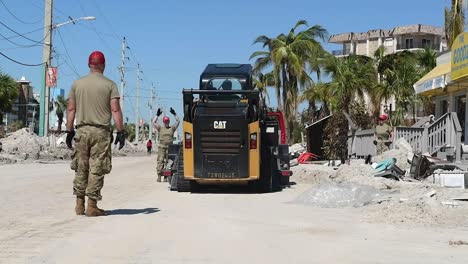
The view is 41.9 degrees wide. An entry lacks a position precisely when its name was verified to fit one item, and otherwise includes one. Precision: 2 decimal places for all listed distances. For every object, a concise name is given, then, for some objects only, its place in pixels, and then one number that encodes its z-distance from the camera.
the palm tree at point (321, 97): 40.62
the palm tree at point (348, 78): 37.56
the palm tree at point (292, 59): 41.72
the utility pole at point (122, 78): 79.31
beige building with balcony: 85.69
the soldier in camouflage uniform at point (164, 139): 17.47
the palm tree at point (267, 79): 51.99
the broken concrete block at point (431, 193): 10.03
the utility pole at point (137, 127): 88.14
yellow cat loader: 12.45
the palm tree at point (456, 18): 29.16
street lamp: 39.34
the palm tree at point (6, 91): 54.84
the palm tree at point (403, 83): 39.34
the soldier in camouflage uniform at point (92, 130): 8.54
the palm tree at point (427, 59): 45.53
